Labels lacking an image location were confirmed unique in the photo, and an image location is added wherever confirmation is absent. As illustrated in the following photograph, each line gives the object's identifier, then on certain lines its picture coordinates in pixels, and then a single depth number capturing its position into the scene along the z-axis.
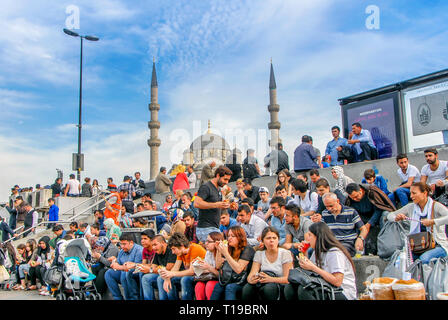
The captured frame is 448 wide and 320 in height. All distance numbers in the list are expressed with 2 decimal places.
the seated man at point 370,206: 6.05
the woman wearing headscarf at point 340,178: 7.72
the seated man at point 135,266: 7.09
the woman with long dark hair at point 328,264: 4.54
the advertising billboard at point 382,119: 9.38
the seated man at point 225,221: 6.79
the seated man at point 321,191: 6.61
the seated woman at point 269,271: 5.11
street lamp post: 17.54
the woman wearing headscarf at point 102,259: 7.80
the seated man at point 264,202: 8.32
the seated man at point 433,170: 7.06
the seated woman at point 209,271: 5.72
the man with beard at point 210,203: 6.24
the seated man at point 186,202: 10.10
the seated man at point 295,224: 6.00
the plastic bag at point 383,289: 4.21
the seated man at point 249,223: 6.68
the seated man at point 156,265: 6.59
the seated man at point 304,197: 6.90
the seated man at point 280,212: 6.48
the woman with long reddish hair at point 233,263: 5.43
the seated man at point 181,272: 6.04
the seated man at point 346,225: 5.69
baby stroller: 7.27
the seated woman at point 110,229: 9.79
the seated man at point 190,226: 7.78
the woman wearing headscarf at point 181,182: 14.25
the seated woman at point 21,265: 10.59
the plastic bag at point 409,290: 4.09
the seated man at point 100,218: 11.94
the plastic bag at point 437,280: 4.48
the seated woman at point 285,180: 8.74
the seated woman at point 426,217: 4.99
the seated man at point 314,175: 7.95
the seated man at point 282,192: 7.38
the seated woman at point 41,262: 10.11
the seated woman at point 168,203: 11.59
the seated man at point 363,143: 9.58
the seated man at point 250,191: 9.48
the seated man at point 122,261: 7.42
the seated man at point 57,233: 10.18
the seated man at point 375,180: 7.05
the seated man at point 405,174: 6.91
